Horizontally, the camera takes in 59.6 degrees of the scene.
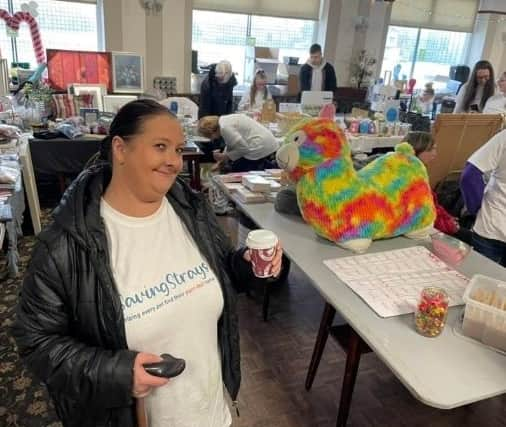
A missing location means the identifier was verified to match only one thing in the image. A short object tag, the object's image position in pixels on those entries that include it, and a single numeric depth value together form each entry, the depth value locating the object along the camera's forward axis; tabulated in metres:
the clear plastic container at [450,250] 1.81
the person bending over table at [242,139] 3.47
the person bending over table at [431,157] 2.27
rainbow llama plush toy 1.85
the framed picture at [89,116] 4.02
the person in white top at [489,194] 2.02
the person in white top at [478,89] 4.50
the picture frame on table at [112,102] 4.41
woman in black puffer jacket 0.88
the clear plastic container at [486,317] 1.30
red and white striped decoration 4.99
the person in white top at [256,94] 4.94
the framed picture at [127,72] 4.76
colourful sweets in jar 1.34
